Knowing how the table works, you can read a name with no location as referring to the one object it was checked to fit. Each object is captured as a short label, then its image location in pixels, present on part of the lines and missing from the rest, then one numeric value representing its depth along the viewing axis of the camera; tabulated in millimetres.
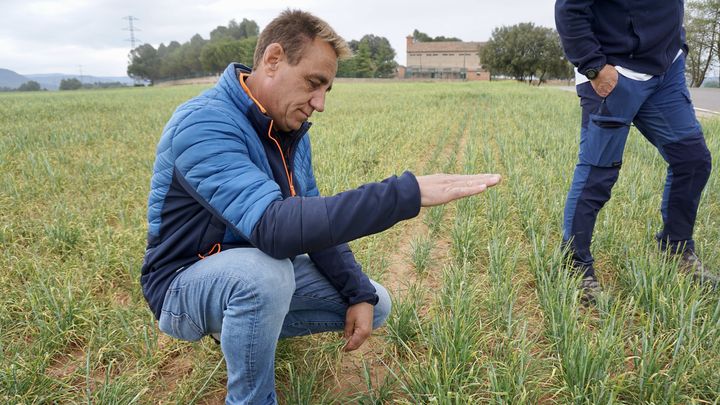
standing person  2062
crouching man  1182
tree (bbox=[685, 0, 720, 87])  43469
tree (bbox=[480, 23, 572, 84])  49062
